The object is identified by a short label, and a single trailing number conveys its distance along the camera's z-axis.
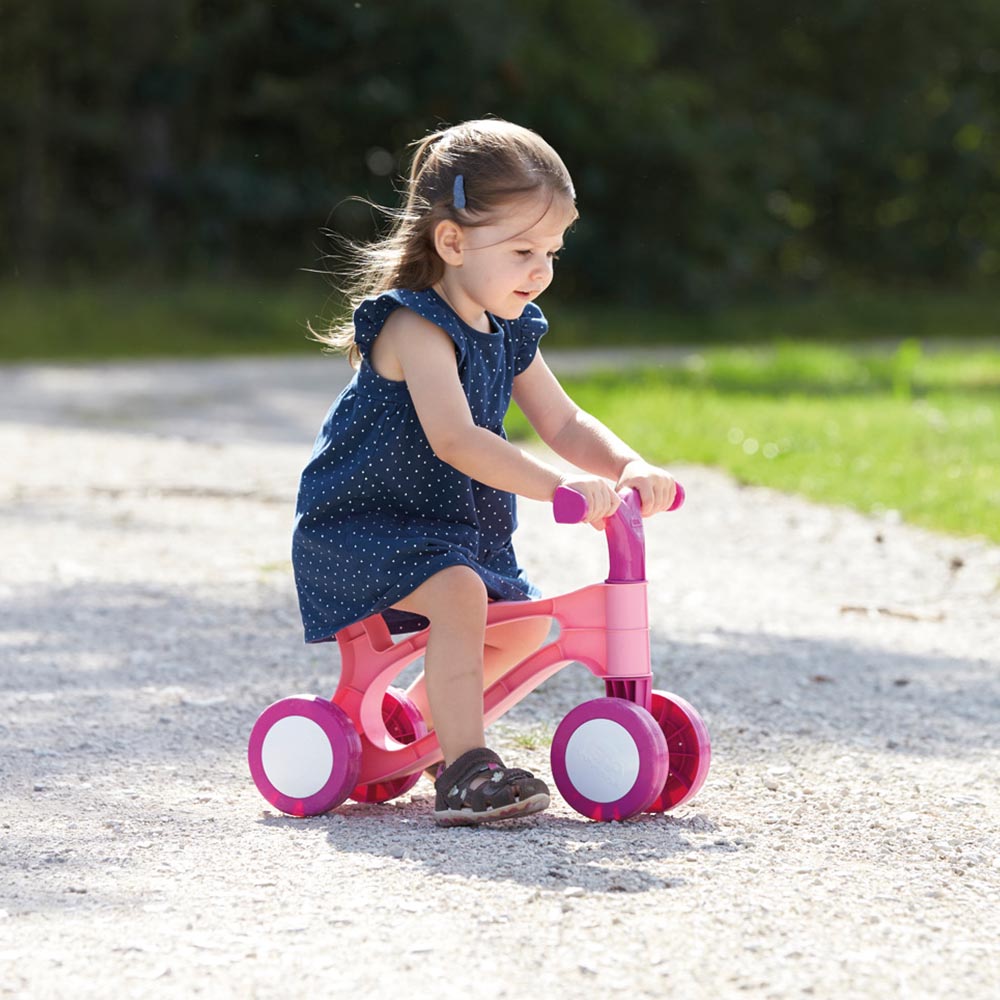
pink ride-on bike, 6.13
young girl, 6.06
